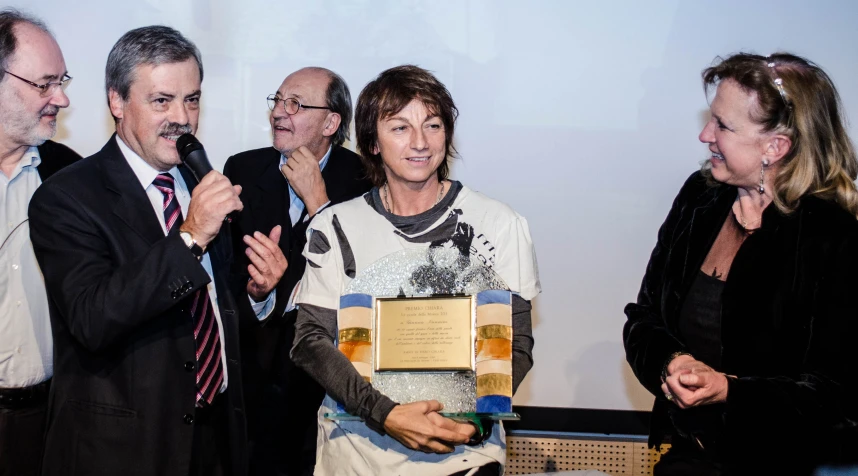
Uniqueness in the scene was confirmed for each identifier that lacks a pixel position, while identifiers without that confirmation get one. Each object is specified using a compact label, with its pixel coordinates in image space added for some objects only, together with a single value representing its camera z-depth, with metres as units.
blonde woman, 2.11
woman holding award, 2.05
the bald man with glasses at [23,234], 2.63
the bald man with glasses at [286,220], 3.15
